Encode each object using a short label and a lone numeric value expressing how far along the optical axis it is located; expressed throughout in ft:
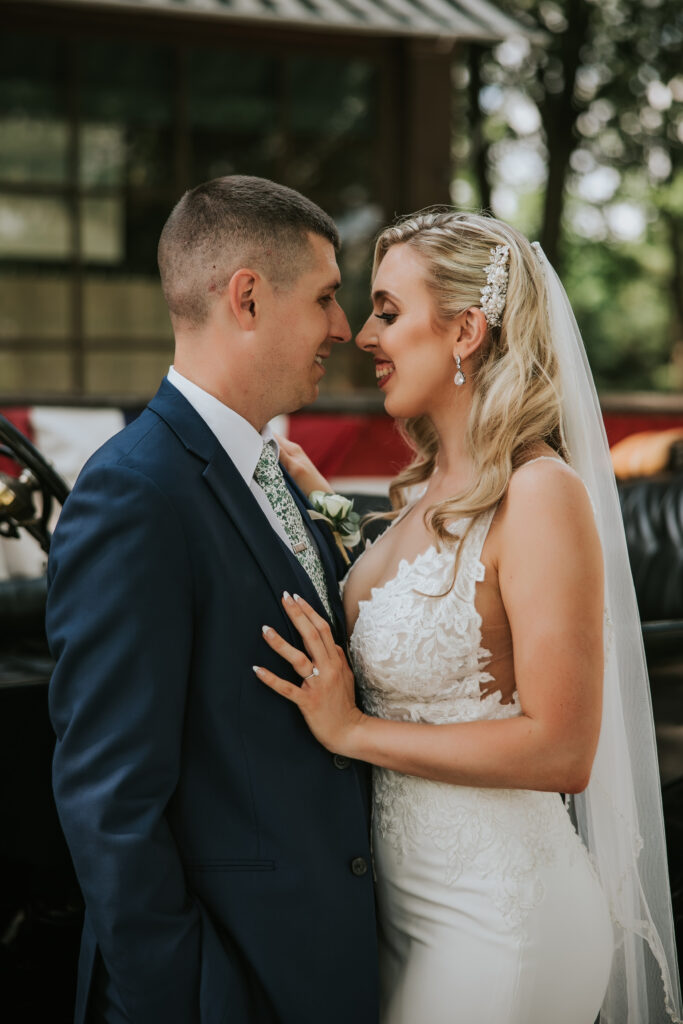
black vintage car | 7.68
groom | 5.45
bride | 6.23
